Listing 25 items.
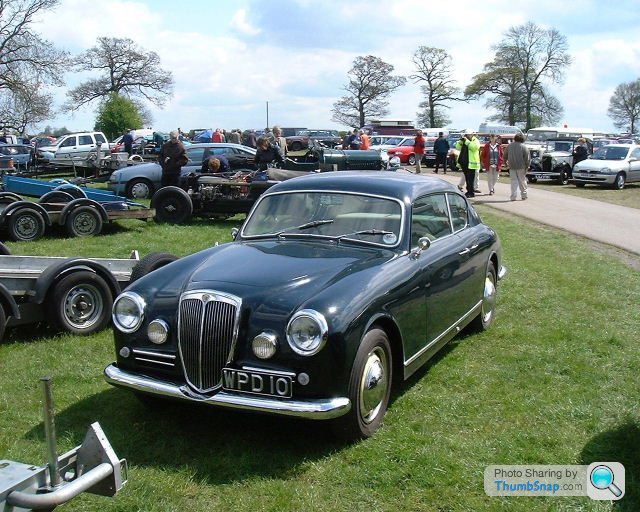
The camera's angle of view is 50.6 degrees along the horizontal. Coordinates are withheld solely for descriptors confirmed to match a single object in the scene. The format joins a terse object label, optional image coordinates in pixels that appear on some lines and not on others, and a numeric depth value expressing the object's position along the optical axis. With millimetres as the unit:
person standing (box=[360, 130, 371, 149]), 24734
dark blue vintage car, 4020
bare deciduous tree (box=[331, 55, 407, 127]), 66688
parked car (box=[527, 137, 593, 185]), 26094
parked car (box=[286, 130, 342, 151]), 34962
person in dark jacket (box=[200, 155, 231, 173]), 15192
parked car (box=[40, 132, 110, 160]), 28448
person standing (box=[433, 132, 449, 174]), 28933
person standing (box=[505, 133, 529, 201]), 18906
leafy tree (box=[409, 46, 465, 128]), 66875
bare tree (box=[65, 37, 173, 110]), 55844
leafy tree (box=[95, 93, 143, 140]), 47125
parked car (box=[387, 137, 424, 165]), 34094
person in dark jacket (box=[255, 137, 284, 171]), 15406
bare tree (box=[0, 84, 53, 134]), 47375
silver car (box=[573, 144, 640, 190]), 24250
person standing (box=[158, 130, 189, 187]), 14646
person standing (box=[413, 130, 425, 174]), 25484
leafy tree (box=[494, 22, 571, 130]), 66250
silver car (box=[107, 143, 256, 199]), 16984
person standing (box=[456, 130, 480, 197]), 18766
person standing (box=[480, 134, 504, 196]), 20692
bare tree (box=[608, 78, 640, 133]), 73812
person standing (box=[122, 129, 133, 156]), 28580
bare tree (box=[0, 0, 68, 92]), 42438
